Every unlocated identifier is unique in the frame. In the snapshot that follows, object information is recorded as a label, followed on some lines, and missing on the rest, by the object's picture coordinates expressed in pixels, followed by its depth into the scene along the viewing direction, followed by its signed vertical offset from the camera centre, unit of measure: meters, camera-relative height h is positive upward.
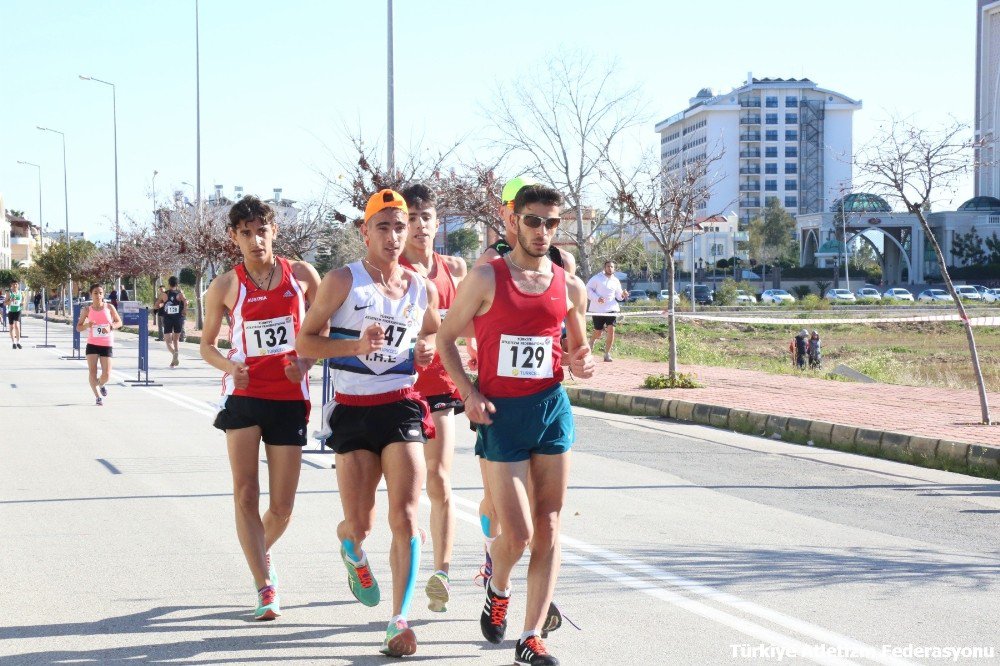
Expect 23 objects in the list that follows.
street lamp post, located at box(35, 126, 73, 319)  74.75 +3.59
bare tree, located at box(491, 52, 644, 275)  29.42 +3.14
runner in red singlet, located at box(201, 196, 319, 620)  5.65 -0.38
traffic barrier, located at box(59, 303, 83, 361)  30.16 -1.26
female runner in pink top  17.55 -0.42
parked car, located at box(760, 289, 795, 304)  83.74 +0.35
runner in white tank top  5.14 -0.35
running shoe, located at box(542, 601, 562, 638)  5.21 -1.34
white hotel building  156.75 +21.12
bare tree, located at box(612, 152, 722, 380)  18.33 +1.43
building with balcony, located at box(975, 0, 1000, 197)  133.75 +26.73
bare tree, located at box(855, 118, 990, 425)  13.37 +1.46
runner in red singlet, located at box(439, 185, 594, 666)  4.95 -0.38
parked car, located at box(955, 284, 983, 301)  84.25 +0.64
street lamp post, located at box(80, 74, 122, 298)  56.92 +3.33
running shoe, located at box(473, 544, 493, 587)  5.98 -1.31
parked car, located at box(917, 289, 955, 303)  84.14 +0.44
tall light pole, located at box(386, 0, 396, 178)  24.61 +3.30
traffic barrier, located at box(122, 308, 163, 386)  21.11 -0.79
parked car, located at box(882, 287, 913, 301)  87.19 +0.61
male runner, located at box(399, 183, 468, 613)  5.84 -0.47
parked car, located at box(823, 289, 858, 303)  81.89 +0.49
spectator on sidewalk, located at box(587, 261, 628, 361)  22.45 +0.15
